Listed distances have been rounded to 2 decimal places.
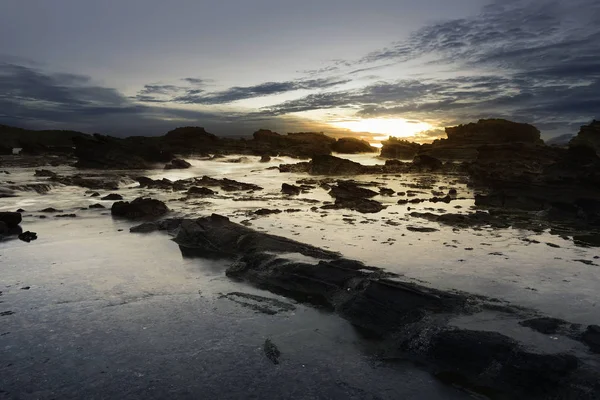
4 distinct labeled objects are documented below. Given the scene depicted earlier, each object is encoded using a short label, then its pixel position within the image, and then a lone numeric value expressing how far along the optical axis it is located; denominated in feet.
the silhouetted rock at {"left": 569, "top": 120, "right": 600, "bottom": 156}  134.85
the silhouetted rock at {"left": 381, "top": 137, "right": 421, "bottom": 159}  314.96
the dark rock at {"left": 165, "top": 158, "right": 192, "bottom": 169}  180.45
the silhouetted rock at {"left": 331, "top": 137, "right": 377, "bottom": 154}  404.36
